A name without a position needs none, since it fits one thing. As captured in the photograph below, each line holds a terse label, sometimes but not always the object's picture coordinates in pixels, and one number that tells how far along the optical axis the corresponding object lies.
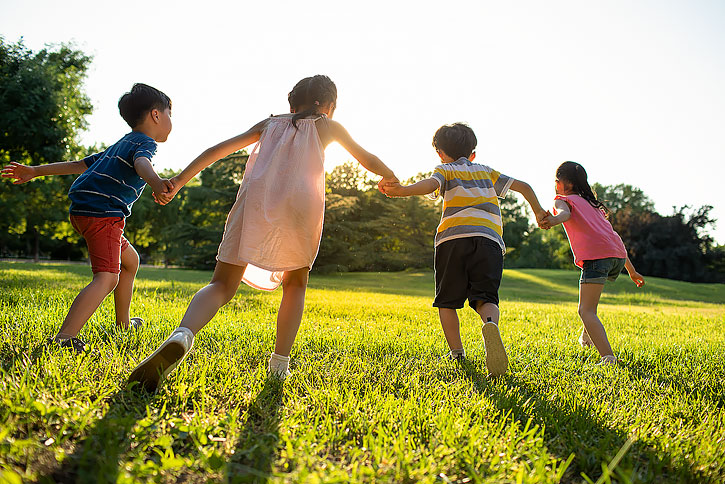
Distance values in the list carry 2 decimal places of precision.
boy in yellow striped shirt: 3.31
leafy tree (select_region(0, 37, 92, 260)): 13.09
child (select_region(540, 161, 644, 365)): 3.85
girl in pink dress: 2.54
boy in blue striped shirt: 2.86
